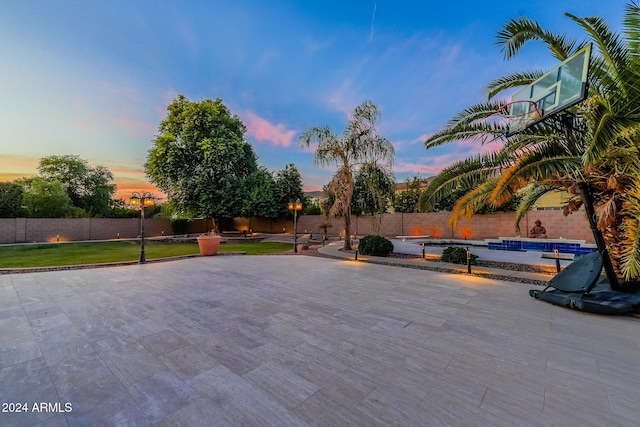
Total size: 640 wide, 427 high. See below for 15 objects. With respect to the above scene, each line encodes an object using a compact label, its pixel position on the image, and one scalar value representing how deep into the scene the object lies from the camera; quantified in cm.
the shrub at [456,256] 820
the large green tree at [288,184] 2197
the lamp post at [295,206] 1301
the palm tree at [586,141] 390
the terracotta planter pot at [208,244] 1062
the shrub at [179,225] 2425
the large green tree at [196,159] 1858
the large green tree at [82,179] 2423
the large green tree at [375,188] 1098
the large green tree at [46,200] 1933
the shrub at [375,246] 1023
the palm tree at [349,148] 1070
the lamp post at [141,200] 962
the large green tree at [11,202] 1710
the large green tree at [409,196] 2069
